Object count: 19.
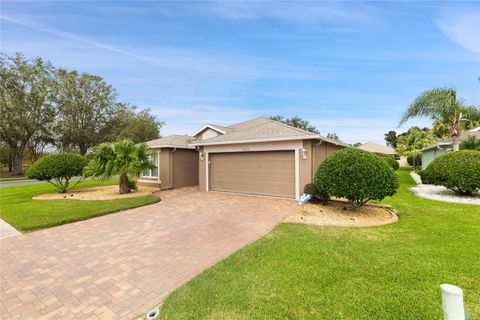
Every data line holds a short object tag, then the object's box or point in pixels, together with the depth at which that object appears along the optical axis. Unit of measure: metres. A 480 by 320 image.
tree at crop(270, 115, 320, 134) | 42.72
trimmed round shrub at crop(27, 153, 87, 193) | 11.37
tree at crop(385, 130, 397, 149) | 66.12
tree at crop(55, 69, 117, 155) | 33.72
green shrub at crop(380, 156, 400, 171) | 24.67
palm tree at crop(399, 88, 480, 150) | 13.11
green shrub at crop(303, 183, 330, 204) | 8.97
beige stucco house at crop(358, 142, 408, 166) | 40.05
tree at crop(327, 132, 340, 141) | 53.89
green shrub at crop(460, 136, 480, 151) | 14.22
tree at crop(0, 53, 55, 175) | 27.88
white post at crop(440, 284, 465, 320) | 1.49
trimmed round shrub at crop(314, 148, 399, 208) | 6.88
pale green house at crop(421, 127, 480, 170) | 16.76
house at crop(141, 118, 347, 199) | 10.05
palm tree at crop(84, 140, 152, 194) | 11.18
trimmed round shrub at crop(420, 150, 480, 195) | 9.32
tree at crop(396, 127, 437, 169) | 27.22
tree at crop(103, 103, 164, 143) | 36.56
